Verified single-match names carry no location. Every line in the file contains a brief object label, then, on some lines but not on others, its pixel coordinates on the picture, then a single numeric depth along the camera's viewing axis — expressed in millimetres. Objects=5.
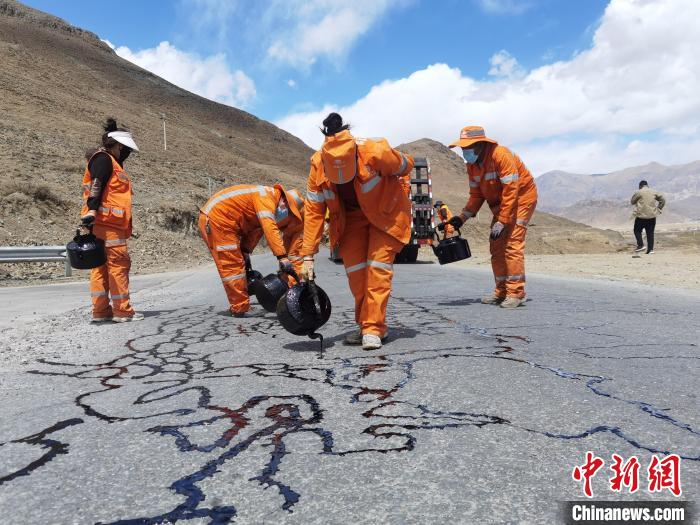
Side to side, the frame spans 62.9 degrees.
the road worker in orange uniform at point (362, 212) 3816
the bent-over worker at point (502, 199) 5961
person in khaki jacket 14148
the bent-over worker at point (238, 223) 5871
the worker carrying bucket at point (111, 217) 5449
